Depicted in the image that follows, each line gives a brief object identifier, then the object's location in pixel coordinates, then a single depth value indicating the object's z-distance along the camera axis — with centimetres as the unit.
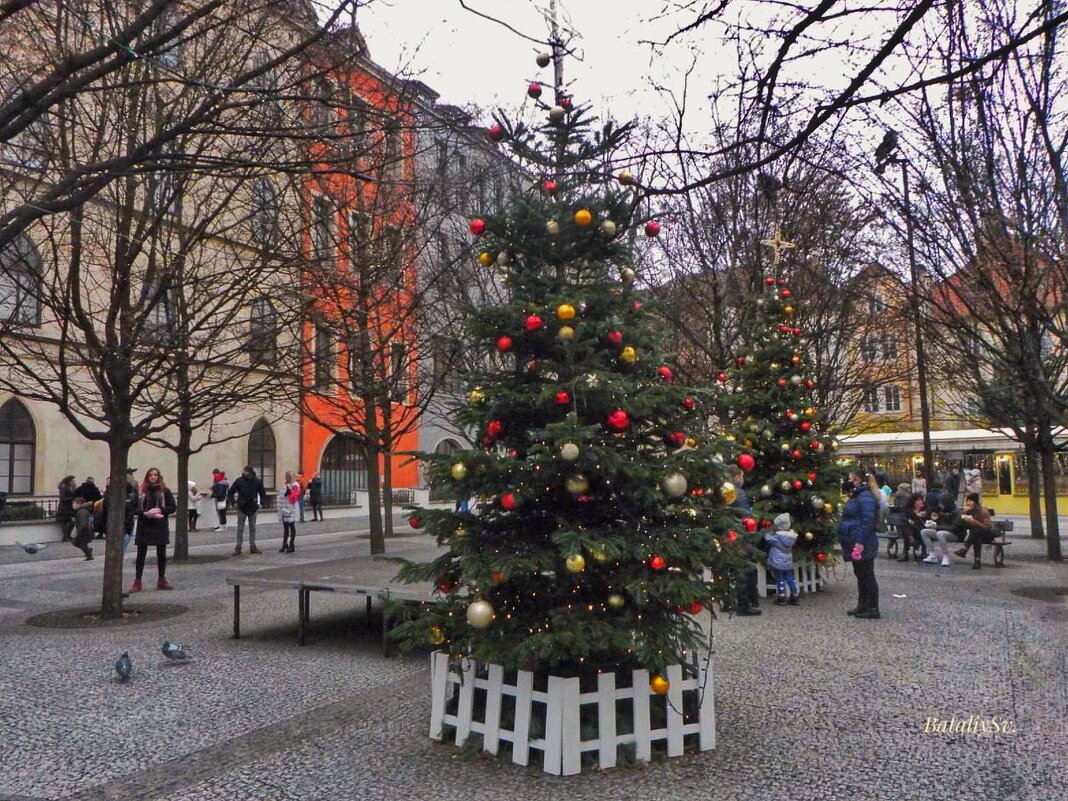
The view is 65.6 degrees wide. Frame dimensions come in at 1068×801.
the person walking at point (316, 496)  2872
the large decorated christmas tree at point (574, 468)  504
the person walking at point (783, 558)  1126
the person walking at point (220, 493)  2398
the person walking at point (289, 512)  1806
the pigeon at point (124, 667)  702
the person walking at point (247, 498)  1761
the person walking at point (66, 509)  2089
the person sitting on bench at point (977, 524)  1499
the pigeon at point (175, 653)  752
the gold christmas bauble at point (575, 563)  481
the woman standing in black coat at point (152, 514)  1159
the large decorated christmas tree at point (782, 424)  1230
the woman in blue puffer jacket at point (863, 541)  988
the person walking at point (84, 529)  1725
